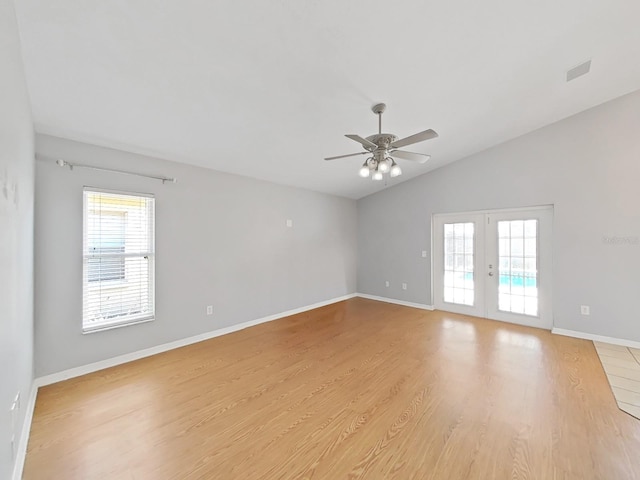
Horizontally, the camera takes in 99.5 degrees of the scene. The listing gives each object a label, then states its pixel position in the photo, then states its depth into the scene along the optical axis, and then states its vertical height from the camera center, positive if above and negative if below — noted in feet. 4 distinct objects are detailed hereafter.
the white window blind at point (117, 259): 9.76 -0.68
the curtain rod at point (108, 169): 9.06 +2.66
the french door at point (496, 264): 14.39 -1.37
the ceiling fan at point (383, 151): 8.64 +3.11
